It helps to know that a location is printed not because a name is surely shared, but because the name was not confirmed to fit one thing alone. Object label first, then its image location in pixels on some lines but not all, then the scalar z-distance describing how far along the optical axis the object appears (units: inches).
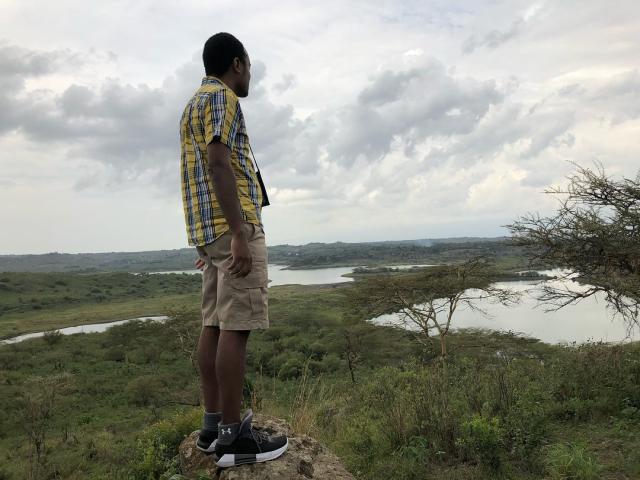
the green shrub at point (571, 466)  130.0
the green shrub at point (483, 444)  140.2
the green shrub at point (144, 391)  848.3
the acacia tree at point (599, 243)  311.0
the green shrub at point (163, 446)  131.0
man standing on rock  86.7
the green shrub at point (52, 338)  1288.1
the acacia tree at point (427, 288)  820.6
